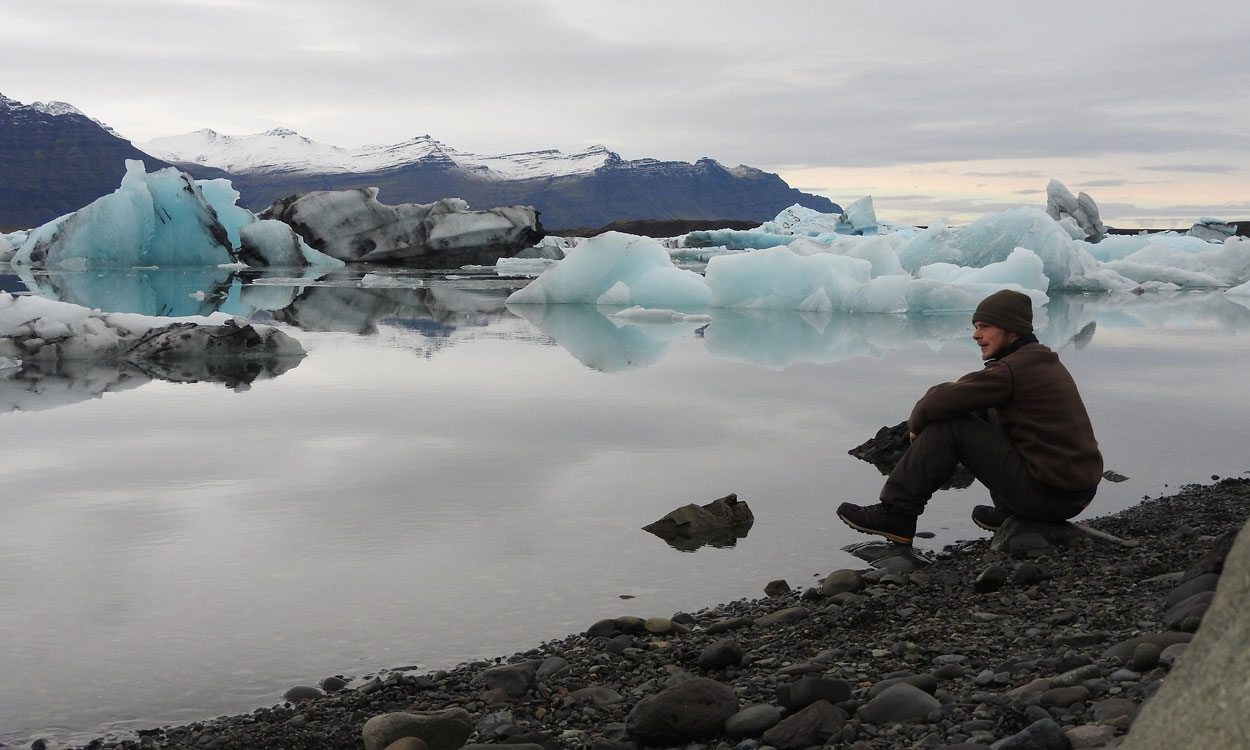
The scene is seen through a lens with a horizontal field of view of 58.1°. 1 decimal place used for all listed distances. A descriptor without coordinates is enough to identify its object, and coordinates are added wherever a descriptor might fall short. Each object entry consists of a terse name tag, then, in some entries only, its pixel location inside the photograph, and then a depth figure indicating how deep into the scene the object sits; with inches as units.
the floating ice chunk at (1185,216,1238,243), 1571.1
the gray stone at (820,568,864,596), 150.7
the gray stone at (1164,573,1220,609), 113.7
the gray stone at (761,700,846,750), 94.8
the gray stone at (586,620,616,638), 136.6
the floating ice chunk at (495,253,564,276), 1290.6
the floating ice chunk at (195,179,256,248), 1296.8
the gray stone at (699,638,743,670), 121.2
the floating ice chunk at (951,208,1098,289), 856.9
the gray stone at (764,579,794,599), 155.8
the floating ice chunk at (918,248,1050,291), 724.0
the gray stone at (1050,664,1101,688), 96.8
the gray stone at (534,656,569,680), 122.0
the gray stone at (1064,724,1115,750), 81.2
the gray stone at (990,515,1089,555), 161.0
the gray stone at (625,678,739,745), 100.5
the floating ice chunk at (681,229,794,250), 1510.8
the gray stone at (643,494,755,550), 182.1
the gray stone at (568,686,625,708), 113.3
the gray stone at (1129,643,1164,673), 98.0
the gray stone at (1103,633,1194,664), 101.4
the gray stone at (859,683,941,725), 97.0
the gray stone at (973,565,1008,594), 144.6
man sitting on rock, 158.4
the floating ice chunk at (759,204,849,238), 1818.2
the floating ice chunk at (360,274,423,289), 954.0
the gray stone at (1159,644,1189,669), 94.9
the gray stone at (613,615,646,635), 137.1
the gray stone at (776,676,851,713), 102.3
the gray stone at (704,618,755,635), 136.7
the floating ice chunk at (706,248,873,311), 664.4
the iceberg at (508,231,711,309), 698.2
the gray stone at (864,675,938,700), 103.0
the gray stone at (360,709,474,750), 103.2
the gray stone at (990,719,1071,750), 81.5
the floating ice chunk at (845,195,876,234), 1654.8
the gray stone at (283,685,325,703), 118.7
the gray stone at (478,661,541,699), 116.0
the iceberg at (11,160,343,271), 1160.8
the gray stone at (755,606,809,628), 137.9
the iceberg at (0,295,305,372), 410.6
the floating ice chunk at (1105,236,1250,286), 970.7
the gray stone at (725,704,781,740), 99.4
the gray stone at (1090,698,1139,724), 85.2
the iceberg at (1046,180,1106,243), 1286.9
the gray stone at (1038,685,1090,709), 91.5
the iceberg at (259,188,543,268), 1411.2
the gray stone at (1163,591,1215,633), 105.1
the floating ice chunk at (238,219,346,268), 1306.6
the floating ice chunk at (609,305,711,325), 613.9
